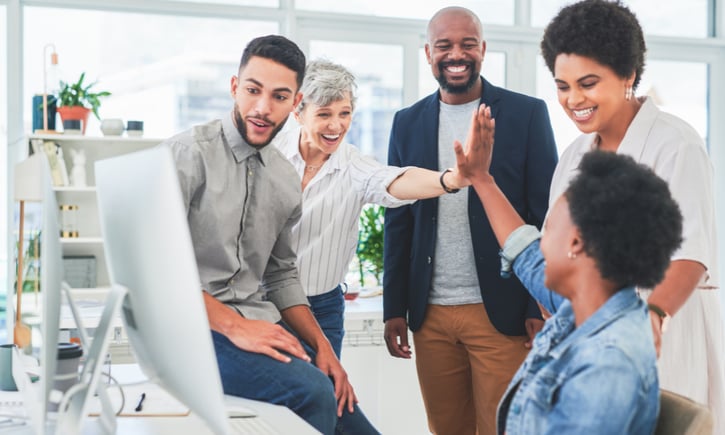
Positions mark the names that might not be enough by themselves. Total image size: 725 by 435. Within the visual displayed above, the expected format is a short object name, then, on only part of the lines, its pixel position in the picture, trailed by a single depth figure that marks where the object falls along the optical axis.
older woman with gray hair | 2.41
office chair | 1.16
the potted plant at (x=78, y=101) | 4.52
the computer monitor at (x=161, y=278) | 1.00
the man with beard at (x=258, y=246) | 1.69
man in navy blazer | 2.42
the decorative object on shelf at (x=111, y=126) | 4.60
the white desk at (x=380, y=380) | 3.57
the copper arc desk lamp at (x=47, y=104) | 4.49
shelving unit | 4.67
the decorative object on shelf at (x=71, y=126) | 4.52
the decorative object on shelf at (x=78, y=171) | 4.58
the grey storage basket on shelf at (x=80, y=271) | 4.57
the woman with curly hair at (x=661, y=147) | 1.61
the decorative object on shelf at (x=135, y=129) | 4.65
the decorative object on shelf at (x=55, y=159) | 4.46
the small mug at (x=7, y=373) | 1.79
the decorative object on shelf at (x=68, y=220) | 4.59
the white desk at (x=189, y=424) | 1.47
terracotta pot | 4.52
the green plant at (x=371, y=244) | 4.41
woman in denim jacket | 1.11
